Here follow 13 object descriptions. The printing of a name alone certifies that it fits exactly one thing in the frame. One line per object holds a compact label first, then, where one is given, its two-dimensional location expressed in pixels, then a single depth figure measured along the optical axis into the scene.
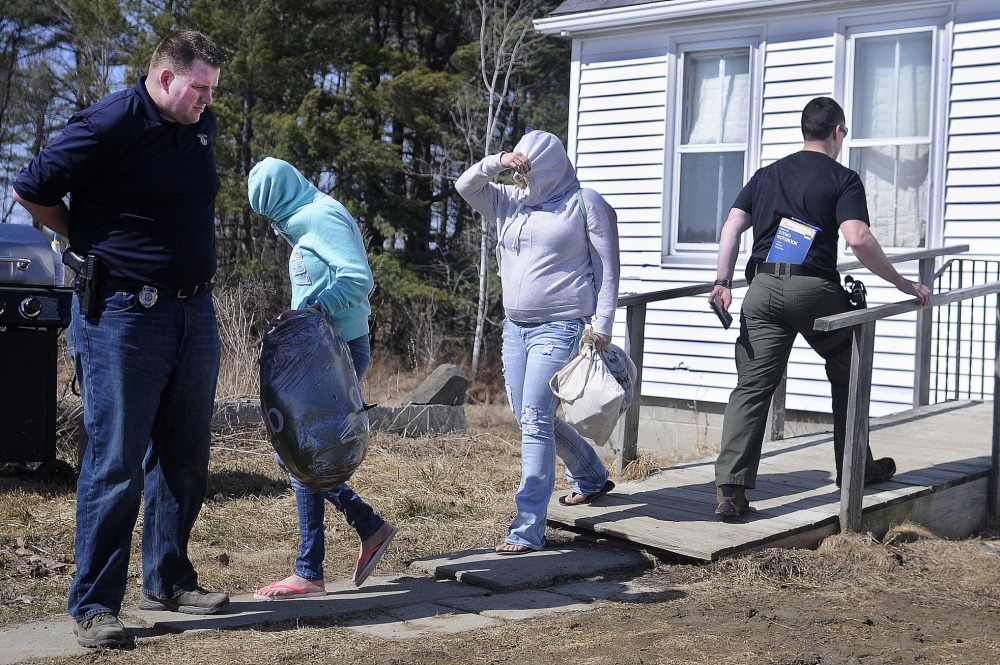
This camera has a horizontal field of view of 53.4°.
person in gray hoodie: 4.27
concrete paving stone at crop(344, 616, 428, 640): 3.33
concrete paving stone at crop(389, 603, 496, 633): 3.44
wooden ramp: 4.45
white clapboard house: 7.69
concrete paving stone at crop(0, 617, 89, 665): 3.04
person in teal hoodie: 3.60
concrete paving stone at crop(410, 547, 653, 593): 3.98
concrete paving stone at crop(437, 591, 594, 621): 3.61
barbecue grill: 5.48
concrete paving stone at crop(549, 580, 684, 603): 3.84
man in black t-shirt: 4.57
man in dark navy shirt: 3.12
